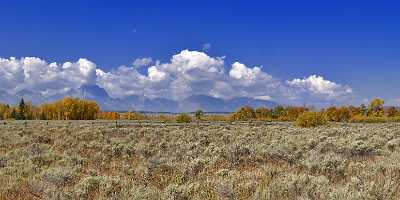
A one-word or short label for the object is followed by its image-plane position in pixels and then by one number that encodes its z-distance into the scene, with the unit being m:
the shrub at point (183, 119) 74.53
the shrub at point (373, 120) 85.94
